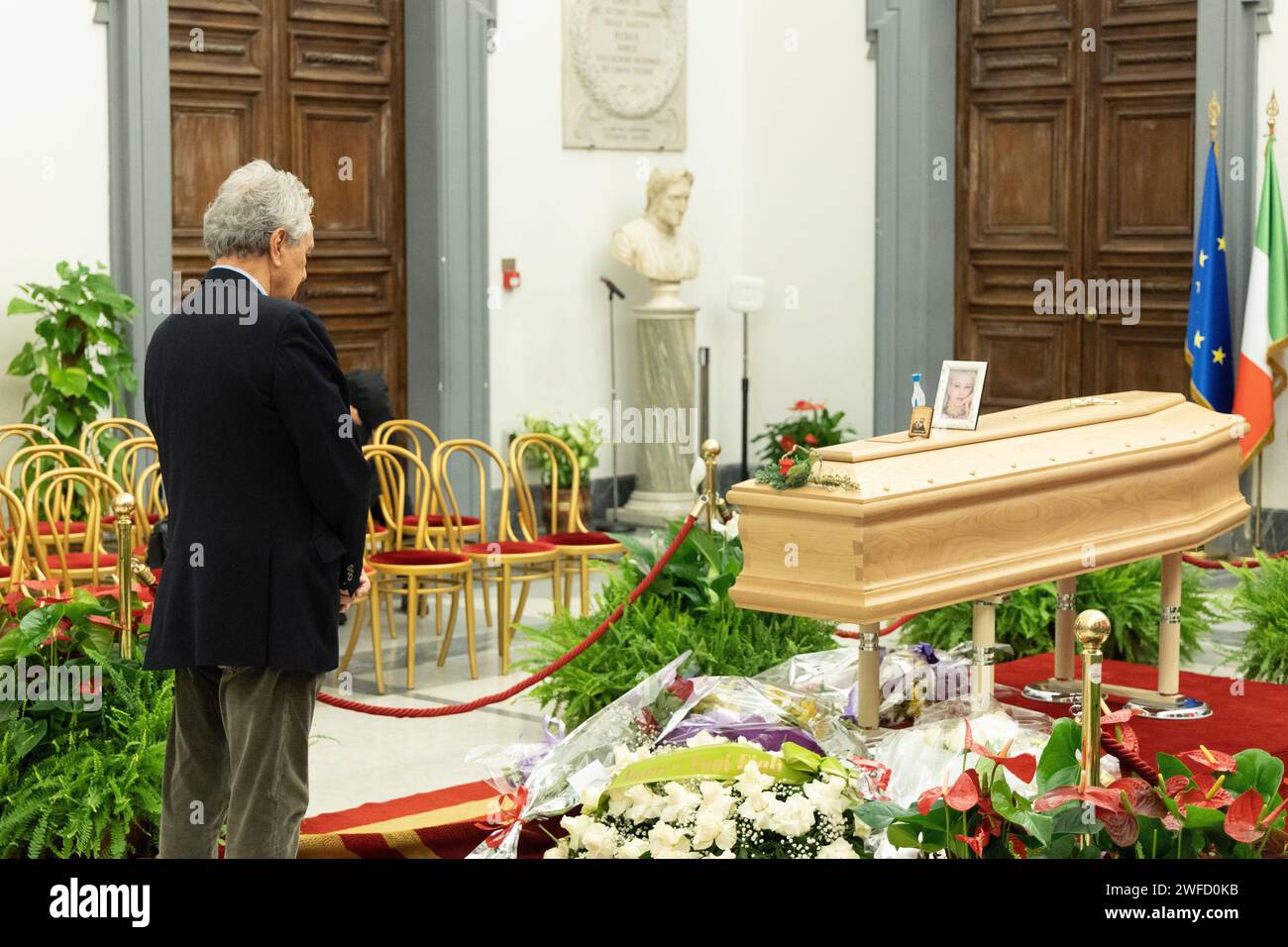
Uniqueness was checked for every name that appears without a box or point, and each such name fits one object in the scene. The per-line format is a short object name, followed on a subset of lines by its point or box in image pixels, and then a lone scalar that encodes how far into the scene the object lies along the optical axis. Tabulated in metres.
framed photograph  5.16
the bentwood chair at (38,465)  6.68
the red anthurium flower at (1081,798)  2.71
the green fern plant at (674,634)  5.55
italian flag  9.03
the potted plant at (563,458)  10.29
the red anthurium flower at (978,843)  2.69
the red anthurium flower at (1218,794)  2.75
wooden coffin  4.64
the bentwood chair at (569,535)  7.54
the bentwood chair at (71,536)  6.19
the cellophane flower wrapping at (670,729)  4.50
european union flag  9.18
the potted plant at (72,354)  7.86
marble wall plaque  10.61
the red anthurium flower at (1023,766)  4.39
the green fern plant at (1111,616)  6.39
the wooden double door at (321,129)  9.16
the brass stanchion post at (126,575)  4.54
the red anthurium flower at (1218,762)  2.85
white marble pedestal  10.84
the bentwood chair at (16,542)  5.98
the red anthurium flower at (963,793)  2.70
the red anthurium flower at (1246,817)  2.63
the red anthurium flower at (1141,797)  2.74
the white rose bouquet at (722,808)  3.05
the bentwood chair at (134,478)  6.70
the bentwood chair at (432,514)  7.89
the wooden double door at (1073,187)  10.02
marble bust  10.64
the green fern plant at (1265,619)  6.22
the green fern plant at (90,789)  4.16
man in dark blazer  3.58
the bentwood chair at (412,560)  7.10
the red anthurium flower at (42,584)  4.73
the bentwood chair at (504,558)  7.32
